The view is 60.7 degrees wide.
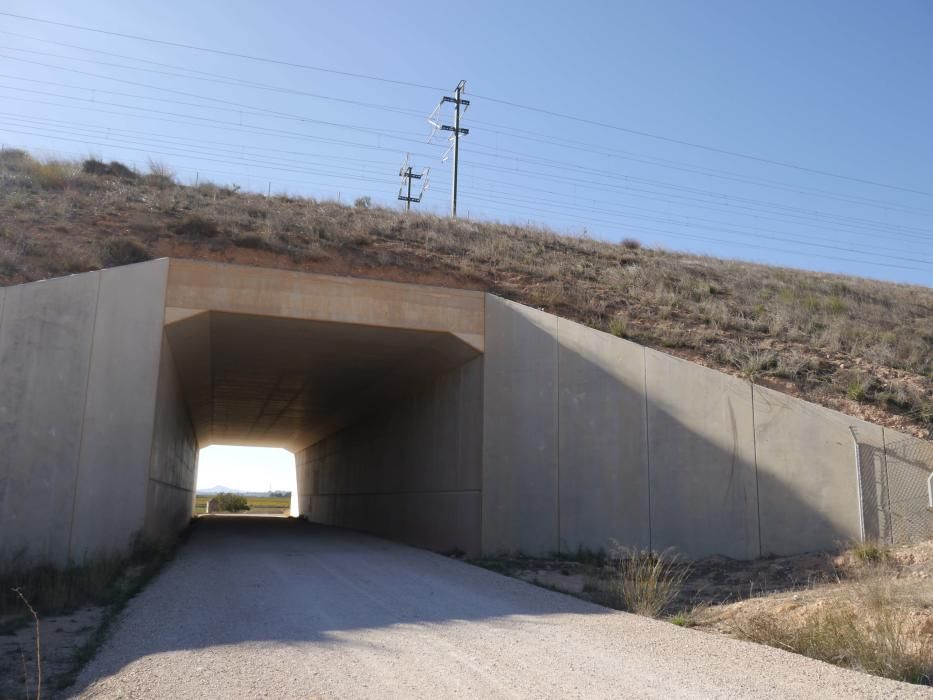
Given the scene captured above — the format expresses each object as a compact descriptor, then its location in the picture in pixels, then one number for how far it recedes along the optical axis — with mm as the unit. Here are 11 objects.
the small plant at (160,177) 27688
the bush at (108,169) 27516
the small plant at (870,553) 13133
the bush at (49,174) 23797
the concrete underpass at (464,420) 12219
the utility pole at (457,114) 40494
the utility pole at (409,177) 48562
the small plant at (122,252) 18266
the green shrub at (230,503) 58938
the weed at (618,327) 18547
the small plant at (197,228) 21031
